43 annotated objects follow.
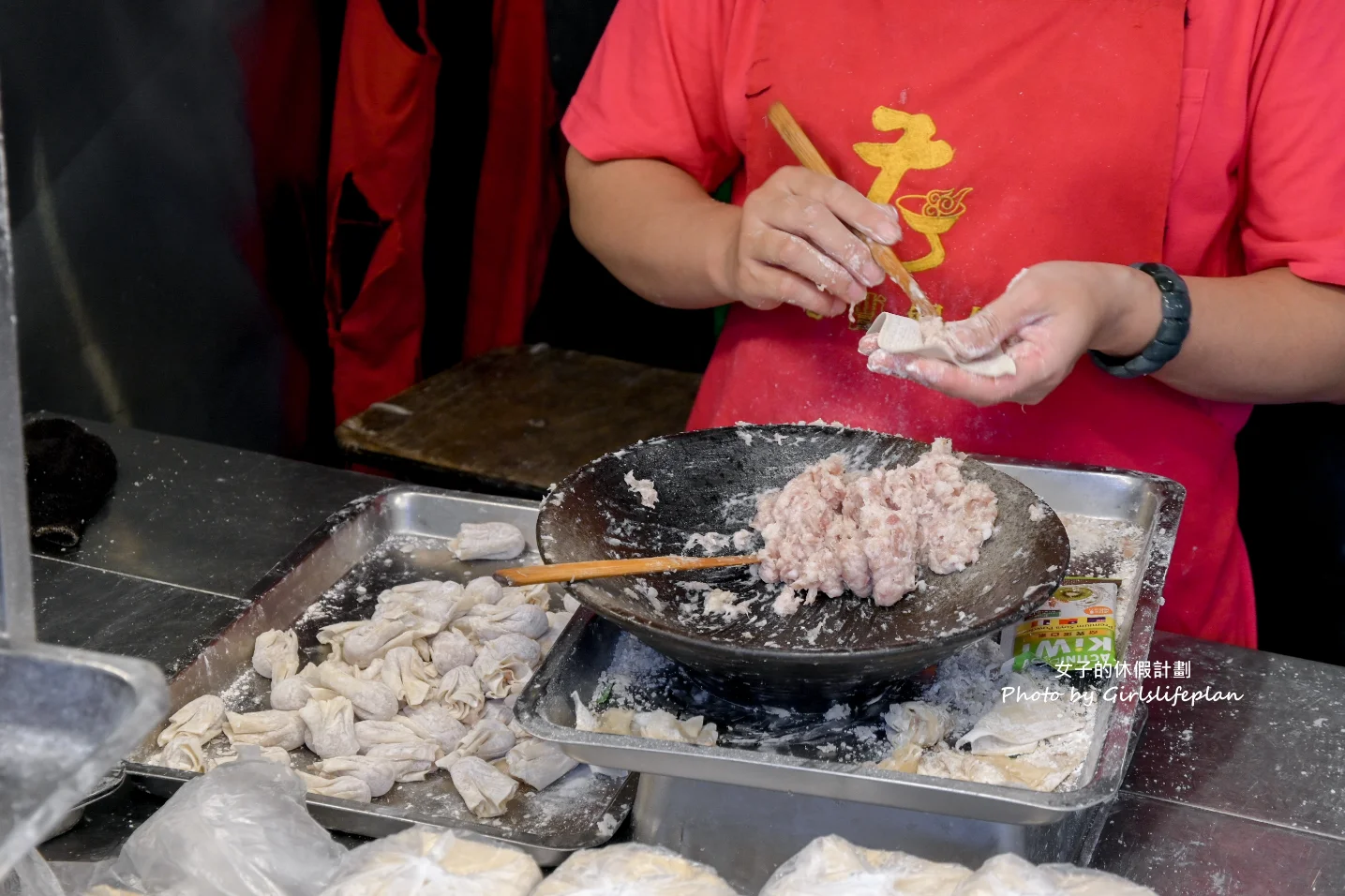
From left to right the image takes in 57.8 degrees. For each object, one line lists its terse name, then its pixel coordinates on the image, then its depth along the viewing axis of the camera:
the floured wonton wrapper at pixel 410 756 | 1.41
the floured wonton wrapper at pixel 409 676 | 1.54
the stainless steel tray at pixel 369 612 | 1.27
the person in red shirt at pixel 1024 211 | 1.67
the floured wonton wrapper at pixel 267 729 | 1.45
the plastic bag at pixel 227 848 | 1.04
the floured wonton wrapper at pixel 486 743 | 1.43
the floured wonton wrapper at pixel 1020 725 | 1.31
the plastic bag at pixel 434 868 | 0.99
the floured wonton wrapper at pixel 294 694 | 1.50
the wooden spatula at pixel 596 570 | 1.32
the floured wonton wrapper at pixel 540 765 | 1.37
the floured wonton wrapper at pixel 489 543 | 1.86
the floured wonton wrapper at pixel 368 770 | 1.38
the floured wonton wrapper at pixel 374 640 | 1.60
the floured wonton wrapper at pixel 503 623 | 1.66
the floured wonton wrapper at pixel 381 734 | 1.44
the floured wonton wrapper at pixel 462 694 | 1.51
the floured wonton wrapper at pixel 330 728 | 1.43
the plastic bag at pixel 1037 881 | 0.96
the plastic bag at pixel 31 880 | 0.98
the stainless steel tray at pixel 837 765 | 1.08
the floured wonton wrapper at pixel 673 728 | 1.31
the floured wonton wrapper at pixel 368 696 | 1.49
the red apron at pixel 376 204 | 3.06
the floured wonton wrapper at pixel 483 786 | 1.34
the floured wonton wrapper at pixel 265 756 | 1.39
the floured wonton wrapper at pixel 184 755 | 1.41
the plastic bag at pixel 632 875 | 1.00
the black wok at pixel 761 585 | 1.20
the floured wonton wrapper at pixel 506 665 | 1.55
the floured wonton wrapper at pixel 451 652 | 1.59
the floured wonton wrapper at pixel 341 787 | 1.35
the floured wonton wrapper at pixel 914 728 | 1.29
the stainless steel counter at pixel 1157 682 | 1.27
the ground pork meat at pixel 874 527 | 1.38
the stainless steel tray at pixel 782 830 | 1.15
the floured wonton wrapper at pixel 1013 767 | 1.25
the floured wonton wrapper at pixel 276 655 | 1.58
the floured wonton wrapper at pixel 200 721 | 1.45
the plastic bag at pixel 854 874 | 0.98
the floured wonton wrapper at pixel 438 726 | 1.45
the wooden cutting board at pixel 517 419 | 2.88
